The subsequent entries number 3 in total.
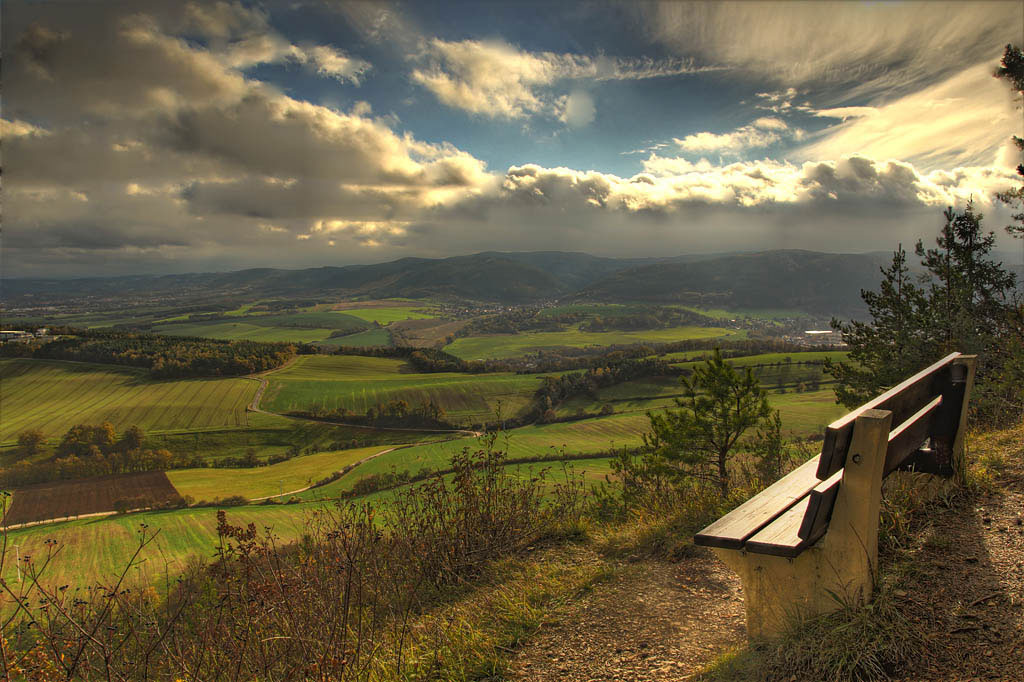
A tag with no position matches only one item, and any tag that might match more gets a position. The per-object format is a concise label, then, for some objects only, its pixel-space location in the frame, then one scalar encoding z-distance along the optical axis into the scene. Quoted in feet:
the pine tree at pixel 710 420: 35.83
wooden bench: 7.94
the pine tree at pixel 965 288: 34.30
